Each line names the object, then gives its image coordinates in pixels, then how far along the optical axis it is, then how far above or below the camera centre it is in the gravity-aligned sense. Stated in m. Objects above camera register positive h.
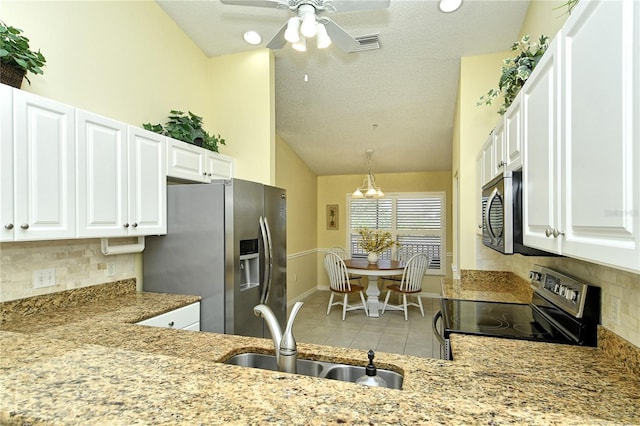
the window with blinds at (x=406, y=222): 6.50 -0.21
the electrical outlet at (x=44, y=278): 2.01 -0.39
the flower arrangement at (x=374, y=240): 5.79 -0.51
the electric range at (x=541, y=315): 1.46 -0.57
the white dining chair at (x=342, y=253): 6.53 -0.80
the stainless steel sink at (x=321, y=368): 1.18 -0.58
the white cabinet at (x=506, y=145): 1.61 +0.37
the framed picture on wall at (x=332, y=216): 7.07 -0.09
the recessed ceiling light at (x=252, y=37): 3.10 +1.59
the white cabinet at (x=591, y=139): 0.74 +0.19
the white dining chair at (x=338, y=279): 5.12 -1.01
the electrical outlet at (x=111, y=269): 2.48 -0.42
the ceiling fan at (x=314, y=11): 1.90 +1.13
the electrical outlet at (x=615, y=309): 1.29 -0.37
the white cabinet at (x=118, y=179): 1.97 +0.21
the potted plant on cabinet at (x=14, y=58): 1.63 +0.75
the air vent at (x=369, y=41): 3.05 +1.52
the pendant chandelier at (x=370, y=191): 5.29 +0.32
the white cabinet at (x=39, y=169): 1.60 +0.21
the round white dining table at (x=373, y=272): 5.03 -0.88
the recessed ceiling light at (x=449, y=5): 2.56 +1.55
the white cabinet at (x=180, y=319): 2.11 -0.69
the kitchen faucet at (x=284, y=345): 1.11 -0.44
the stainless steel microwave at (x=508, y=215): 1.58 -0.02
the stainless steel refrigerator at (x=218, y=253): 2.41 -0.31
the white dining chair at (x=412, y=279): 5.09 -1.01
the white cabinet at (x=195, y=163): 2.66 +0.41
